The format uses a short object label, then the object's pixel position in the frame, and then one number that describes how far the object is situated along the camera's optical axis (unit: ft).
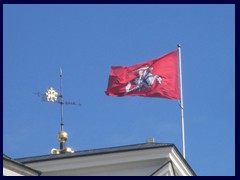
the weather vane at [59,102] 151.94
